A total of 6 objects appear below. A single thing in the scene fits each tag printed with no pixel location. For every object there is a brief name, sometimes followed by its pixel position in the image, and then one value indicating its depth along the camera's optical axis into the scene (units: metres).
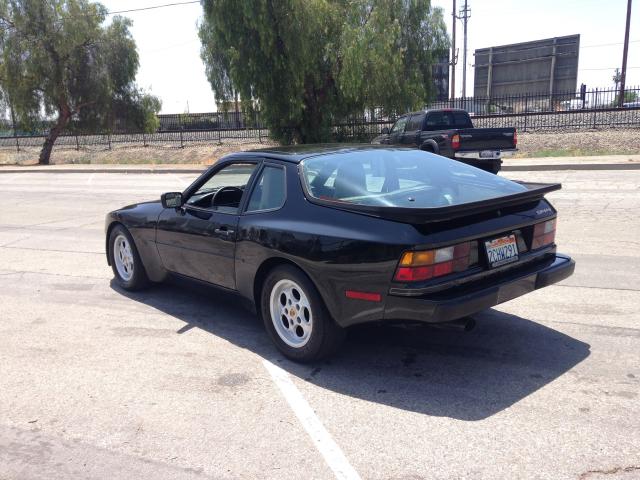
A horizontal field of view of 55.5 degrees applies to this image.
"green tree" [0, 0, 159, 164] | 32.47
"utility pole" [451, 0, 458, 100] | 38.21
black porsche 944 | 3.67
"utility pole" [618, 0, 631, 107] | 33.16
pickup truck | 15.38
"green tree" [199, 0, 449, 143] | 23.20
